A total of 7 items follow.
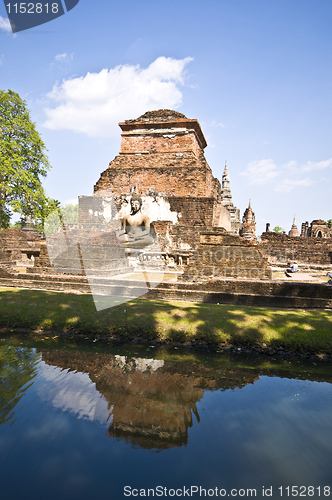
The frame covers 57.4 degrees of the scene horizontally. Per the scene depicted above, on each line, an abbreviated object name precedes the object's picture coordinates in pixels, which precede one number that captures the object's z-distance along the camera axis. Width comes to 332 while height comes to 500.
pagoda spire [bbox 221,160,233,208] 35.88
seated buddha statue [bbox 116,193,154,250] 11.62
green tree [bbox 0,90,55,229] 20.45
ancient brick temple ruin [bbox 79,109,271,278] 12.91
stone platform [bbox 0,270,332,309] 7.84
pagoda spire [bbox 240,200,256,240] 23.50
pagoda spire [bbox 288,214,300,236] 46.62
